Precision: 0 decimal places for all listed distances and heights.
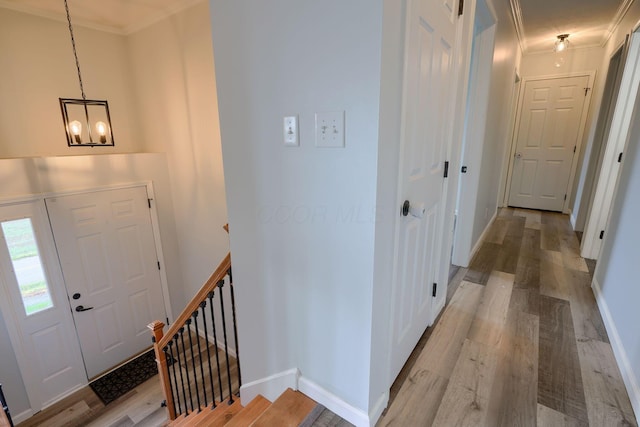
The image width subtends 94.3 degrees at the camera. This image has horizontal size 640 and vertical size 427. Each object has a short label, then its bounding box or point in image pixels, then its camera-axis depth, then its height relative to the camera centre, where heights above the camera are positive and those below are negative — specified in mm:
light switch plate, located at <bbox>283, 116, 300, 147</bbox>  1095 +42
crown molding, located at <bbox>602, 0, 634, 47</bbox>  2893 +1300
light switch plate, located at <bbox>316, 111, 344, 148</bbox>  989 +45
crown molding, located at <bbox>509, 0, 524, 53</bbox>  2950 +1326
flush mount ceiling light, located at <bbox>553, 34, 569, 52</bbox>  3926 +1313
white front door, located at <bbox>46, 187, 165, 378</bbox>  3125 -1420
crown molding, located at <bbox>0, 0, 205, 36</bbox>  2766 +1264
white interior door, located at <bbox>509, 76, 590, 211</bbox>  4449 +32
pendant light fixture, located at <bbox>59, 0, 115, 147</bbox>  3064 +324
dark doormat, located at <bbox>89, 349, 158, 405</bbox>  3320 -2697
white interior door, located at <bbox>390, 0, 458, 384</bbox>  1122 -72
